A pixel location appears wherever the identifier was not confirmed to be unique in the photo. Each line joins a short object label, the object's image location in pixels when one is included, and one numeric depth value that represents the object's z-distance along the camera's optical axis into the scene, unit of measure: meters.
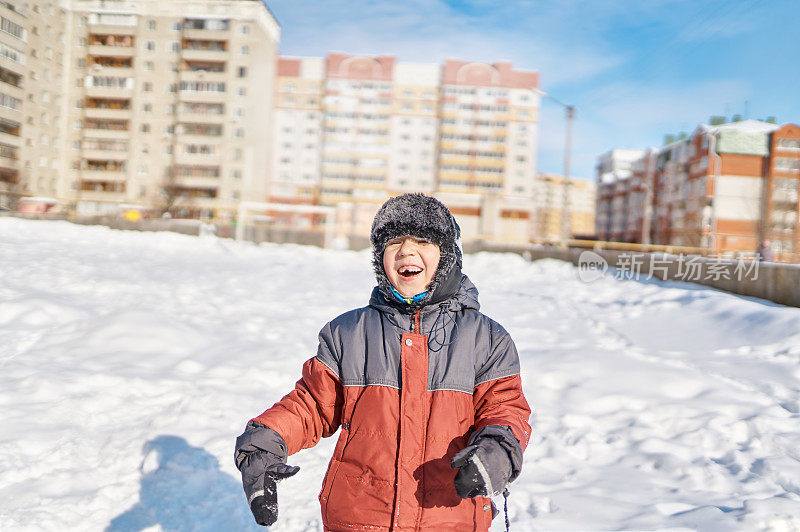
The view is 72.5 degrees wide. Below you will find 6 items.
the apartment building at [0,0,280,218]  59.53
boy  1.49
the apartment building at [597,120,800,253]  49.47
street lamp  20.64
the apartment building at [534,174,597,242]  138.62
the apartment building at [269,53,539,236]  71.31
